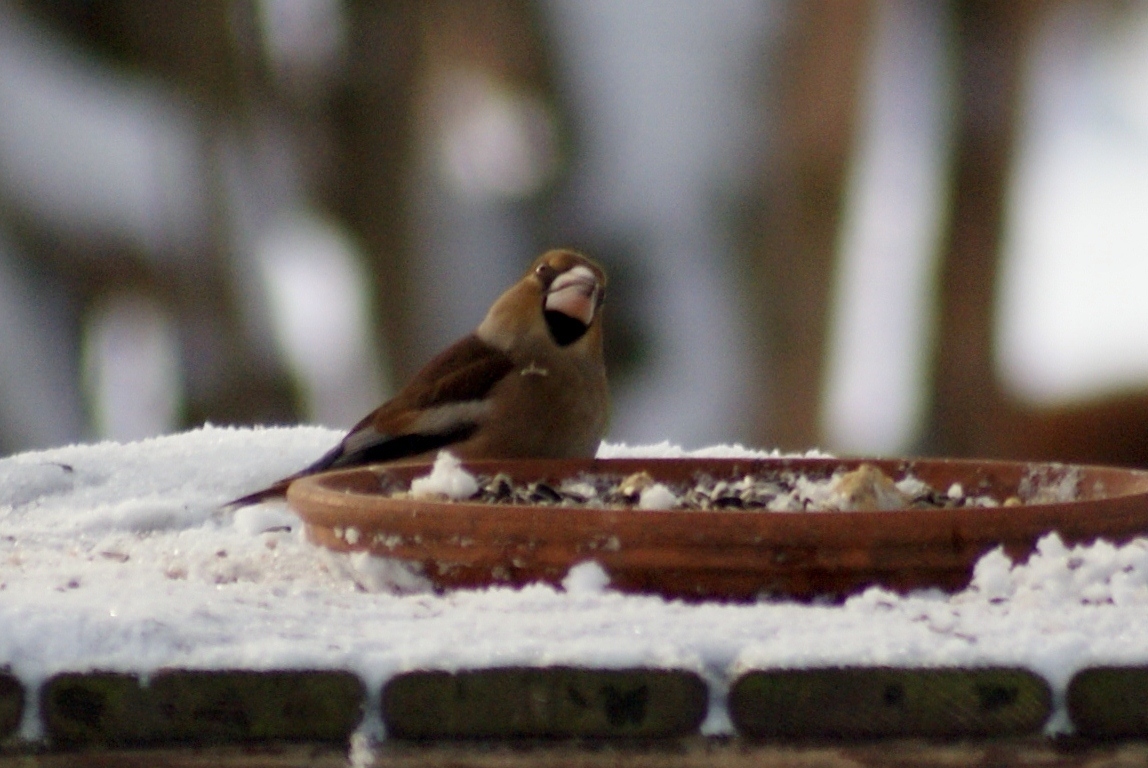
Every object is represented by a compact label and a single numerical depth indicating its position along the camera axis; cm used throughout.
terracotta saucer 706
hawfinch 898
